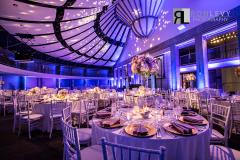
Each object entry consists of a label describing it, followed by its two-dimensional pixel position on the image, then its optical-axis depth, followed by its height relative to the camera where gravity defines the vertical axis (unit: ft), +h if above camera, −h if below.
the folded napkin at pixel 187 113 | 8.23 -1.28
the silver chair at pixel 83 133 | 8.78 -2.48
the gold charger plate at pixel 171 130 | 5.58 -1.43
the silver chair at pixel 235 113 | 13.52 -2.16
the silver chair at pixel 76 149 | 4.89 -2.14
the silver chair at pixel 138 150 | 3.20 -1.23
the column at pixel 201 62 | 34.01 +4.56
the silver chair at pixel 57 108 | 15.83 -1.88
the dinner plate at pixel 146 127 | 5.57 -1.44
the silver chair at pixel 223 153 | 6.09 -2.40
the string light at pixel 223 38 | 36.50 +10.26
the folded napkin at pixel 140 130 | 5.55 -1.42
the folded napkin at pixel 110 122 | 6.60 -1.36
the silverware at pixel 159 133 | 5.51 -1.52
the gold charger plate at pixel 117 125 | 6.47 -1.44
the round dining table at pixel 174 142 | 5.26 -1.72
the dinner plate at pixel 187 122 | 6.72 -1.38
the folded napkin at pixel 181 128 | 5.54 -1.36
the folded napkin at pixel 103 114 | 8.41 -1.34
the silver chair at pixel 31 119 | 15.12 -2.74
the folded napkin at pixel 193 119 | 6.85 -1.32
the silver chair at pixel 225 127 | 7.99 -1.83
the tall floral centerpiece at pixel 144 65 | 12.75 +1.50
